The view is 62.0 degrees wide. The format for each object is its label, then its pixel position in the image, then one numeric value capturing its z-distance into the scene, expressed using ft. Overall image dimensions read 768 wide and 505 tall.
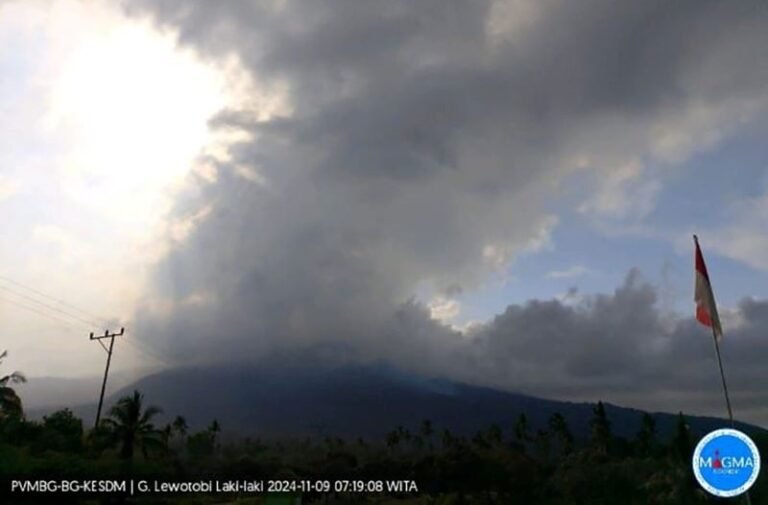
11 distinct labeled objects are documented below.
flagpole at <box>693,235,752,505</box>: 64.52
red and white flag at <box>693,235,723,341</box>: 70.54
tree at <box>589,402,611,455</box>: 368.93
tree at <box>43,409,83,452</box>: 208.44
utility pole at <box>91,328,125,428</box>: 195.93
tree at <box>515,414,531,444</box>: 432.41
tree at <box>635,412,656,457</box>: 357.61
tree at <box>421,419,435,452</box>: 493.32
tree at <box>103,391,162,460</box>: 183.01
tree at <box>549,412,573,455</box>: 413.39
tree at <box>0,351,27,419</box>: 191.62
